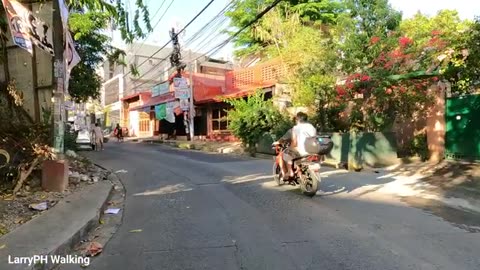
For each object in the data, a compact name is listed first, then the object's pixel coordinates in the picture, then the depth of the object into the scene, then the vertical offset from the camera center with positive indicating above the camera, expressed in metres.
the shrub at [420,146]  14.73 -0.82
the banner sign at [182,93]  30.47 +2.01
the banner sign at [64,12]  9.07 +2.27
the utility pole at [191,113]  30.61 +0.68
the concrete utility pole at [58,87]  9.66 +0.79
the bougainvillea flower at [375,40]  15.15 +2.72
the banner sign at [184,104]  30.68 +1.29
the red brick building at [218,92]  26.47 +2.06
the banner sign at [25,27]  6.76 +1.54
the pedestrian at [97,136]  25.84 -0.70
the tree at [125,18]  8.60 +2.05
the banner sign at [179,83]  30.41 +2.68
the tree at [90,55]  20.18 +3.52
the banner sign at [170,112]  35.04 +0.87
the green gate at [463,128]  13.20 -0.20
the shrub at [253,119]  21.16 +0.18
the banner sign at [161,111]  36.72 +0.99
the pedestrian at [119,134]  39.53 -0.91
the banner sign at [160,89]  39.15 +3.08
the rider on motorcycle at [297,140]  9.48 -0.37
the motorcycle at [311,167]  8.98 -0.91
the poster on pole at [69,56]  9.66 +1.49
